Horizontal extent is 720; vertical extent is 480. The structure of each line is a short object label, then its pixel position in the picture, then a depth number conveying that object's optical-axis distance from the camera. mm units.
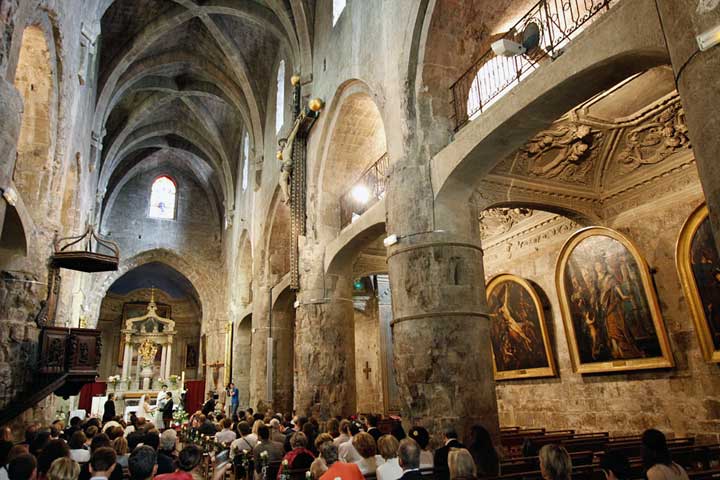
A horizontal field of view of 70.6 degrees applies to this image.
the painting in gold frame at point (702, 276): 7449
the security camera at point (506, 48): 6348
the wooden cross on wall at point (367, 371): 17703
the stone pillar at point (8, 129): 5477
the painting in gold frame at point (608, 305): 8508
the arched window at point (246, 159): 20556
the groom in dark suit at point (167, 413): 14734
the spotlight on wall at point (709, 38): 3237
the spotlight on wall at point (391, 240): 7570
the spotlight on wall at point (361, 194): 11695
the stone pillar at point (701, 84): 3246
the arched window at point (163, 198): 25484
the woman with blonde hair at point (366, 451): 4254
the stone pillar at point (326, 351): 10453
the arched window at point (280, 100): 16281
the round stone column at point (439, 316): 6543
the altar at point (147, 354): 24641
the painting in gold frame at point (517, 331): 10594
